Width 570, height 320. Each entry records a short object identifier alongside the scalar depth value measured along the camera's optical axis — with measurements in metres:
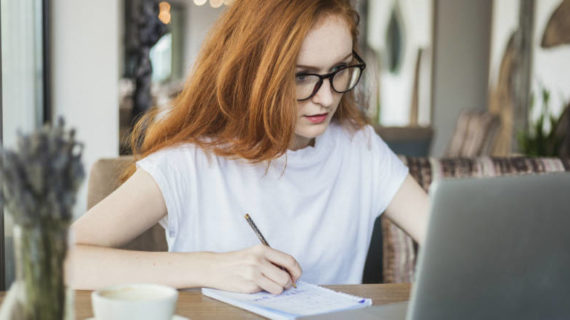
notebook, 0.95
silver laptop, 0.69
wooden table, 0.95
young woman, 1.11
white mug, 0.65
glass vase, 0.58
